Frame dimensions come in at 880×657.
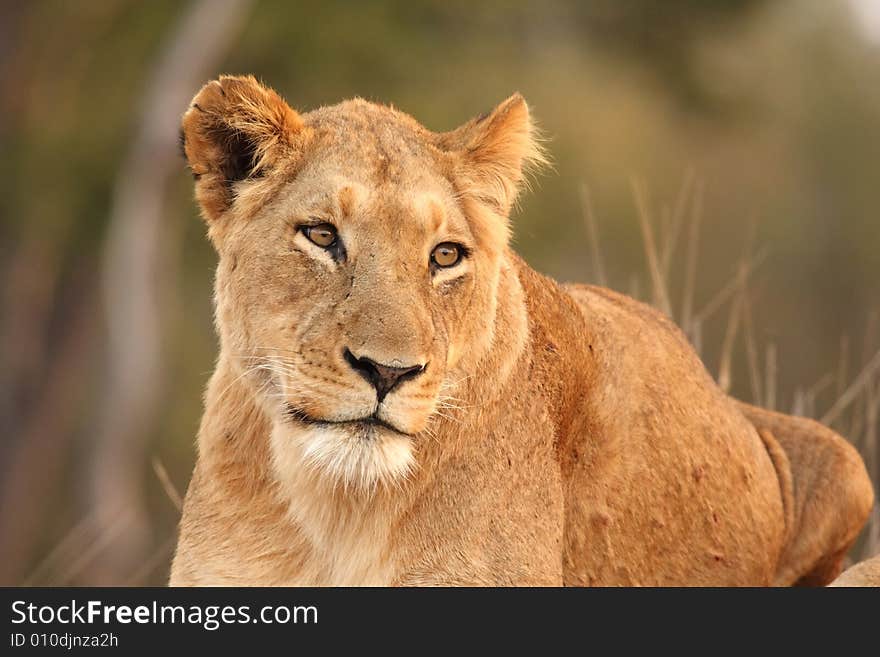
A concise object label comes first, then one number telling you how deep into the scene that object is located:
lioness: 8.64
